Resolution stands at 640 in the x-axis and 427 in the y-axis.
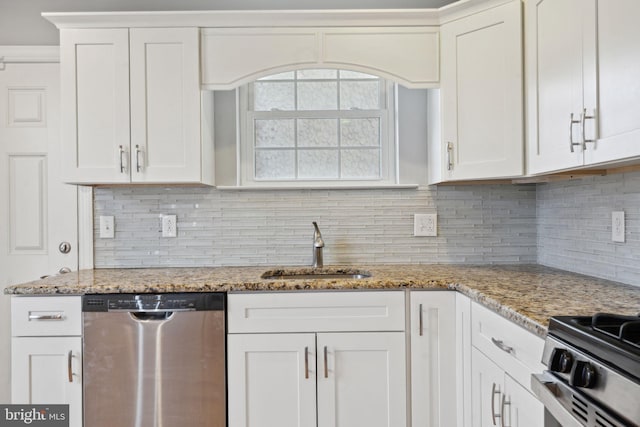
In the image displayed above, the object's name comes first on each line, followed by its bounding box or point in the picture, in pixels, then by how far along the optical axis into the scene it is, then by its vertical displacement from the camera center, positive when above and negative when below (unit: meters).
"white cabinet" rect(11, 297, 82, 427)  1.73 -0.58
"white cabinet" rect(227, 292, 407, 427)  1.74 -0.65
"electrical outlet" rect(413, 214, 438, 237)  2.29 -0.07
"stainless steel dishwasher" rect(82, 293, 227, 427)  1.72 -0.63
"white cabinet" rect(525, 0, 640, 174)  1.17 +0.43
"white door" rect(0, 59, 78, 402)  2.32 +0.20
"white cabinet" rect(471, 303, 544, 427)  1.16 -0.53
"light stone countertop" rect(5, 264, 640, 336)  1.27 -0.29
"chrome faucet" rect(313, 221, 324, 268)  2.16 -0.20
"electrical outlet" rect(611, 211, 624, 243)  1.62 -0.06
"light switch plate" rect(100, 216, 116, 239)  2.29 -0.07
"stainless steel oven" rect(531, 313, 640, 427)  0.75 -0.33
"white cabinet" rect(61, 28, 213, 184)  1.97 +0.56
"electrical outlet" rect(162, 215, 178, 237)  2.29 -0.08
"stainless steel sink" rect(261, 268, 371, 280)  2.19 -0.33
